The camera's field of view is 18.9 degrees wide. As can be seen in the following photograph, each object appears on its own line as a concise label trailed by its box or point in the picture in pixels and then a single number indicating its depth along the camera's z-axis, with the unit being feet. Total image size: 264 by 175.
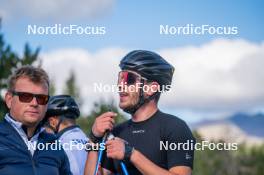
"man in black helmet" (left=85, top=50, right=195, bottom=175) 24.04
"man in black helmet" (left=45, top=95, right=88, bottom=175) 29.96
